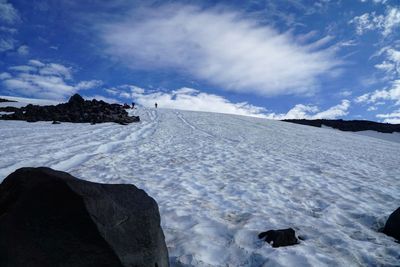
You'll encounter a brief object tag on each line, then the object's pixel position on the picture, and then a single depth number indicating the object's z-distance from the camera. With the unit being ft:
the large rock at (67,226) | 10.58
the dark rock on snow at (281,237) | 16.53
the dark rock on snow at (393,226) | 18.15
